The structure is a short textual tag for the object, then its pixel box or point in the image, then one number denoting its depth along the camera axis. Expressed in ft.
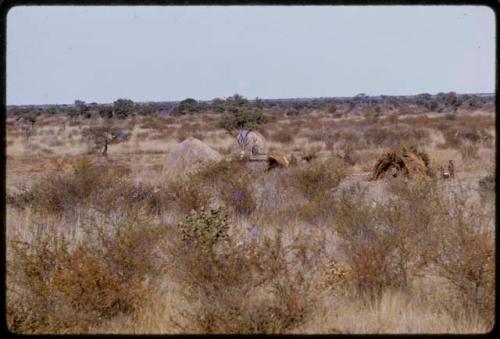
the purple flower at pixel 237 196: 67.12
